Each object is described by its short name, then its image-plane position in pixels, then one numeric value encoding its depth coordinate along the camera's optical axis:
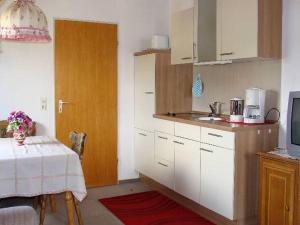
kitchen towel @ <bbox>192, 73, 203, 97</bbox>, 4.37
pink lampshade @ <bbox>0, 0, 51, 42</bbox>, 2.75
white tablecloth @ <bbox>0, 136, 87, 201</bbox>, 2.58
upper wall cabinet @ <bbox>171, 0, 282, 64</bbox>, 3.17
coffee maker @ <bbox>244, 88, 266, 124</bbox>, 3.32
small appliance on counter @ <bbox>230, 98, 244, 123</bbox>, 3.51
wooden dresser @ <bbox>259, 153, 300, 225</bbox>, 2.70
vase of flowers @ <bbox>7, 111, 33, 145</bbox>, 3.06
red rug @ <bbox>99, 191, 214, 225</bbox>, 3.49
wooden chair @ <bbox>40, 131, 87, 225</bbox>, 3.11
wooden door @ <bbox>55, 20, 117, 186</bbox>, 4.36
